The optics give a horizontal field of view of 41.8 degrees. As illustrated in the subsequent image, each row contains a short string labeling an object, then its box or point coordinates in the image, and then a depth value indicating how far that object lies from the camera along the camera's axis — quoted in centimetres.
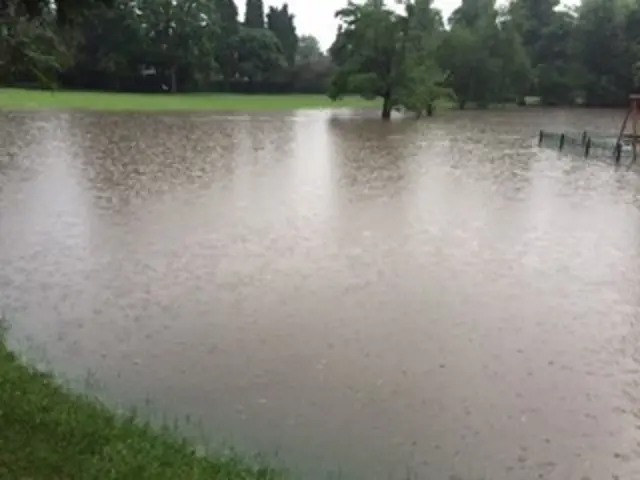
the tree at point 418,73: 4866
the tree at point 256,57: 7562
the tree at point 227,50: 7525
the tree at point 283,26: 8810
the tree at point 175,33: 6794
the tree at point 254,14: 8681
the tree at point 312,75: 7875
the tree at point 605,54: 7088
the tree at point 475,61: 6581
